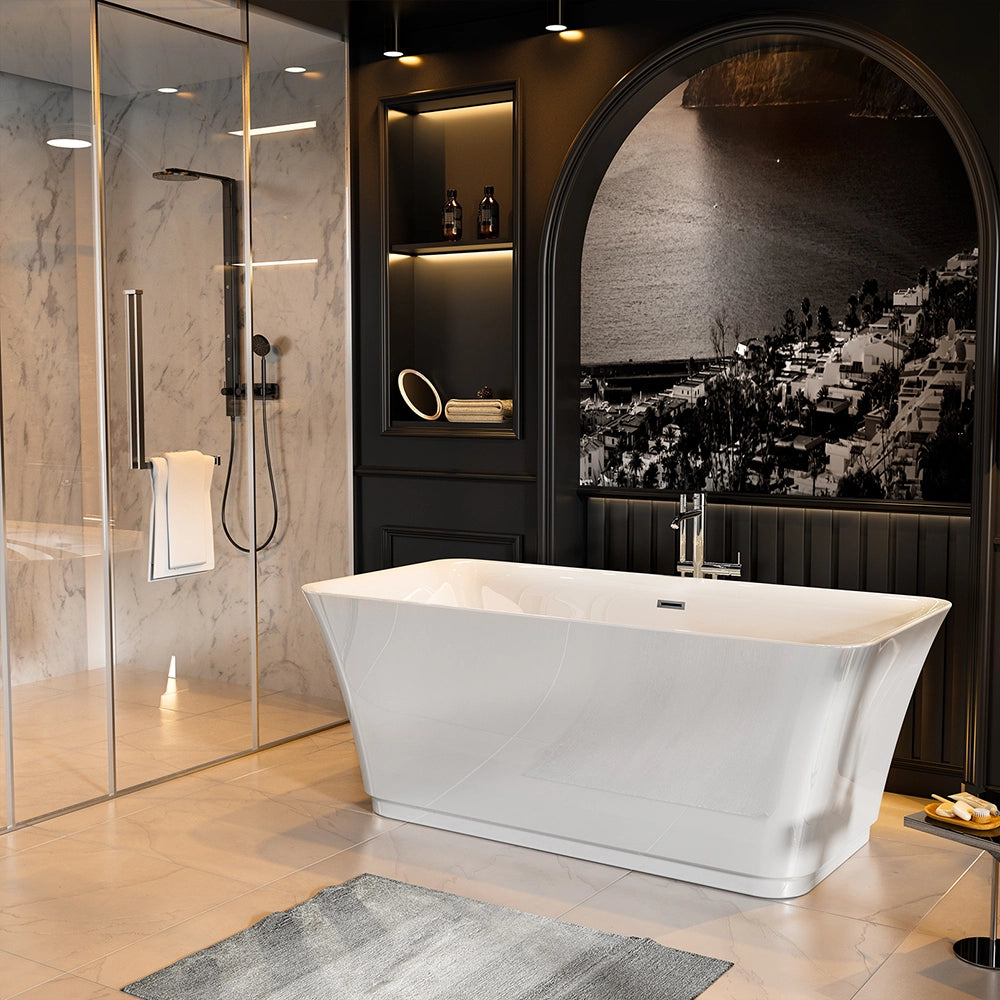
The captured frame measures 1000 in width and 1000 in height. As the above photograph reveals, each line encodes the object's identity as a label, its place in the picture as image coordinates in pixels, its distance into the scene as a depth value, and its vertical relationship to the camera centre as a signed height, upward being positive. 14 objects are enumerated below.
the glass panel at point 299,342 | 4.25 +0.30
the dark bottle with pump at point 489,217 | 4.38 +0.77
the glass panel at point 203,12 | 3.77 +1.38
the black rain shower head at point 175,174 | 3.81 +0.83
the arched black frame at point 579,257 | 3.39 +0.52
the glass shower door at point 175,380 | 3.71 +0.13
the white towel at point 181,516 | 3.85 -0.33
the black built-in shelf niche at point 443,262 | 4.49 +0.63
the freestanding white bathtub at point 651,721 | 2.84 -0.81
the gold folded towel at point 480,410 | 4.36 +0.03
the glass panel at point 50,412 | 3.42 +0.02
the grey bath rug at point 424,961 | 2.51 -1.24
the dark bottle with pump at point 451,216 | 4.45 +0.79
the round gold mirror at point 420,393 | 4.62 +0.11
